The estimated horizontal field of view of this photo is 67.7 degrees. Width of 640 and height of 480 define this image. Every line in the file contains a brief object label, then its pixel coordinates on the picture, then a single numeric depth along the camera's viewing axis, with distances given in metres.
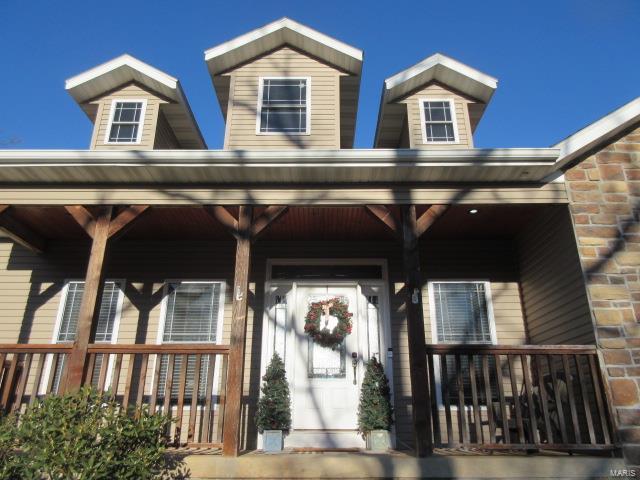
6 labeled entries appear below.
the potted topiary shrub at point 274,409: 5.48
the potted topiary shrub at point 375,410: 5.54
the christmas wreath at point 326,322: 6.53
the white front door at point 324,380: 6.21
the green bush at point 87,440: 3.57
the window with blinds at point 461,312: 6.68
